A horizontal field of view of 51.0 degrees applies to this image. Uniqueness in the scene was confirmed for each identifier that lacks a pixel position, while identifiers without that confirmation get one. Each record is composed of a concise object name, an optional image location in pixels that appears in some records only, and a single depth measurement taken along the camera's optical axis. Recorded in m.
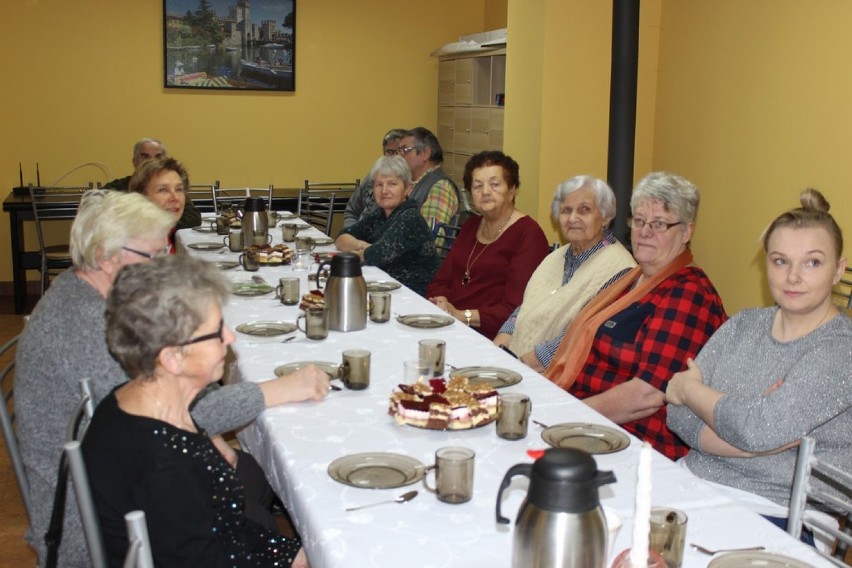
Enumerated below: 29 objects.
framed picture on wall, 6.75
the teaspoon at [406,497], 1.55
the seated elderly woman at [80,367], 1.82
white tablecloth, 1.40
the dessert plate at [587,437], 1.79
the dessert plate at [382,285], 3.44
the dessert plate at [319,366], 2.28
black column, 4.56
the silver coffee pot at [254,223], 4.42
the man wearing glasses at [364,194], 5.36
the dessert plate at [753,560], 1.33
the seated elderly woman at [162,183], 3.78
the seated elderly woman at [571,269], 2.97
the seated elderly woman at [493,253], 3.57
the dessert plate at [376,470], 1.62
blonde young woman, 1.83
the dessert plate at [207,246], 4.43
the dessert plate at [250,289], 3.26
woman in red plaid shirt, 2.38
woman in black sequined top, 1.48
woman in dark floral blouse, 4.07
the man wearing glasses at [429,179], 4.91
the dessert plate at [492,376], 2.22
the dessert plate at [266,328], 2.72
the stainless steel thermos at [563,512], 1.10
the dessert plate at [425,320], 2.85
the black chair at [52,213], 5.89
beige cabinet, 6.42
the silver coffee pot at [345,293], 2.74
